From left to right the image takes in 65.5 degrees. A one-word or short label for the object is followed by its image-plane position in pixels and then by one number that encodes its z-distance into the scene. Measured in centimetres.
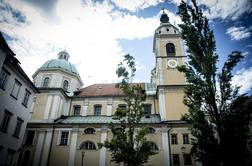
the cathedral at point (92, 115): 2217
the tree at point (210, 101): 1014
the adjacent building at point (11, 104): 1458
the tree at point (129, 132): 1415
